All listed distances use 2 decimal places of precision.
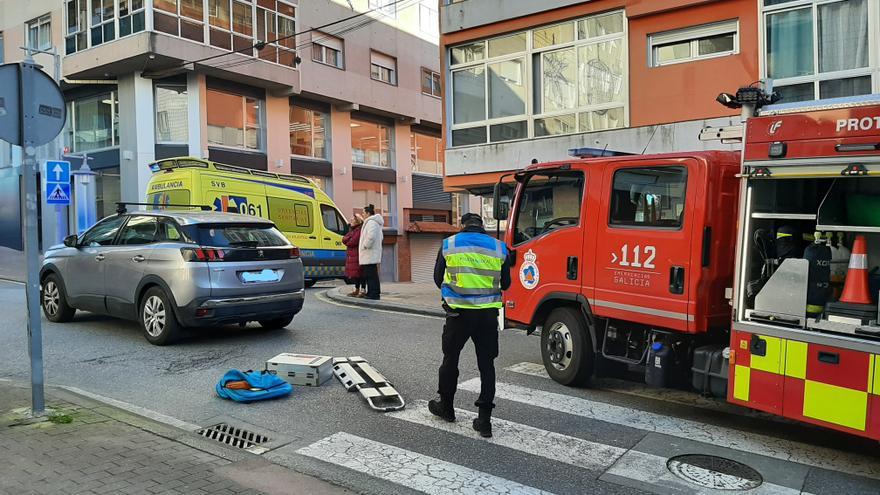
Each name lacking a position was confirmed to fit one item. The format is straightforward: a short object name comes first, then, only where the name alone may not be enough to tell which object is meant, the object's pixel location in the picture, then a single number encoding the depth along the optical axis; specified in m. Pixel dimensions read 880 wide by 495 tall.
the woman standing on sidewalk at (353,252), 12.79
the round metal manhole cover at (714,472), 4.13
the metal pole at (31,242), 4.86
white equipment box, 6.23
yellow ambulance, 14.44
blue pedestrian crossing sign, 15.93
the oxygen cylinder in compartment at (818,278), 4.49
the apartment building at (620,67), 10.71
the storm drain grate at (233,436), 4.77
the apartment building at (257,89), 20.95
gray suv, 7.68
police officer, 5.00
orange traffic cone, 4.33
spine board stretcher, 5.69
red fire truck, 4.29
